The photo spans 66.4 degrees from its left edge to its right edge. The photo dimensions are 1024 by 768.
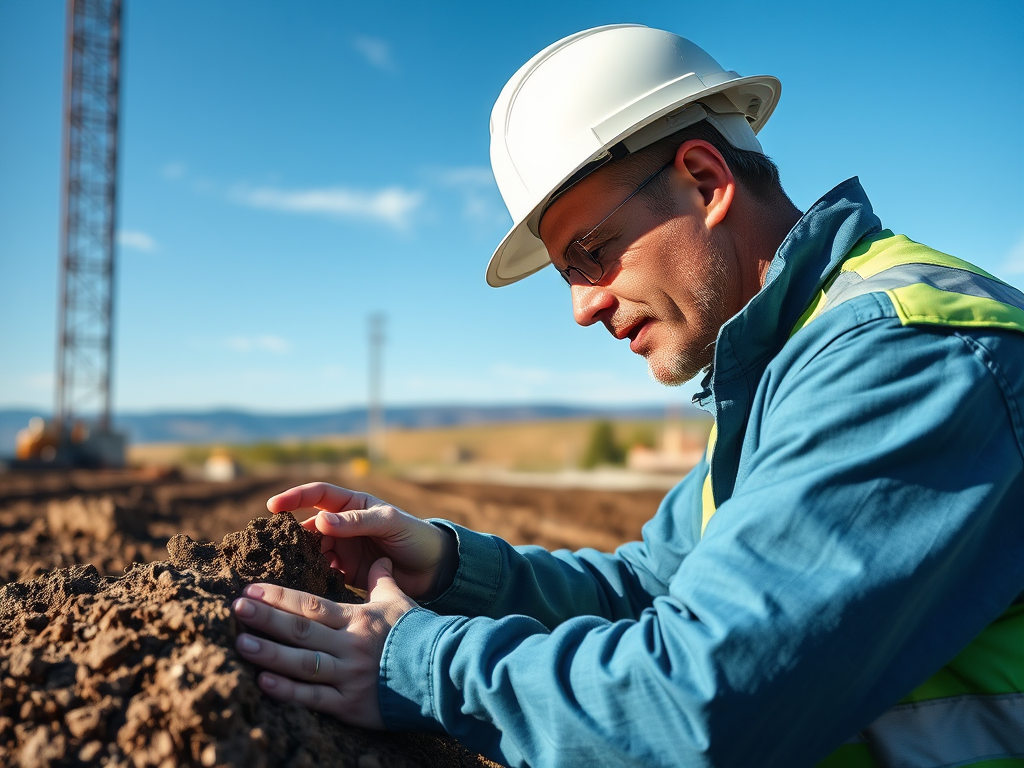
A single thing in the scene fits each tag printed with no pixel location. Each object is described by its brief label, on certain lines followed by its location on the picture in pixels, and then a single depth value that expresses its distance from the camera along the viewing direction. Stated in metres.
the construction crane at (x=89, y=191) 34.09
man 1.28
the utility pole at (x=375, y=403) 57.87
